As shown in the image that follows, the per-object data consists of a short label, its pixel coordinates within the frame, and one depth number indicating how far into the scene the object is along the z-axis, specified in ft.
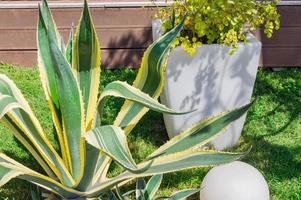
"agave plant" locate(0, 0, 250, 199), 7.76
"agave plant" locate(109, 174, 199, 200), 9.48
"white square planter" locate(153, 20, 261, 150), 10.77
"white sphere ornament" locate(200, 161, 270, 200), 9.39
